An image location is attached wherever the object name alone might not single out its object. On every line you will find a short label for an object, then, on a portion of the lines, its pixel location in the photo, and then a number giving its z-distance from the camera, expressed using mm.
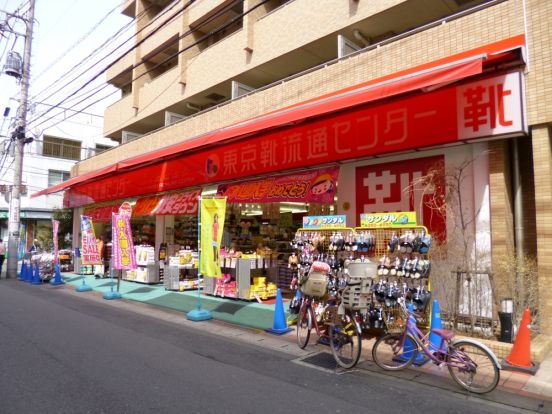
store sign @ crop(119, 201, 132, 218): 13242
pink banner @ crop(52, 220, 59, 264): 16828
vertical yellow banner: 9711
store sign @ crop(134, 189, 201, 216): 14578
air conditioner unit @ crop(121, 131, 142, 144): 22266
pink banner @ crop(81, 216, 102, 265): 15398
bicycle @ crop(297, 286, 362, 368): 6086
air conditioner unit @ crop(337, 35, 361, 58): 11398
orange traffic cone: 5637
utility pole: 19594
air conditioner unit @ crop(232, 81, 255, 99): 14961
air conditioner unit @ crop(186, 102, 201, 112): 19312
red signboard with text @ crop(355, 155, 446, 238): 8766
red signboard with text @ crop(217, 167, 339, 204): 10188
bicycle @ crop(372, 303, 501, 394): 4945
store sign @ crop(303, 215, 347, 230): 8336
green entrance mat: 9484
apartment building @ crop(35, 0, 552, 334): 7504
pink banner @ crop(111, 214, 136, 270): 13031
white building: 34781
